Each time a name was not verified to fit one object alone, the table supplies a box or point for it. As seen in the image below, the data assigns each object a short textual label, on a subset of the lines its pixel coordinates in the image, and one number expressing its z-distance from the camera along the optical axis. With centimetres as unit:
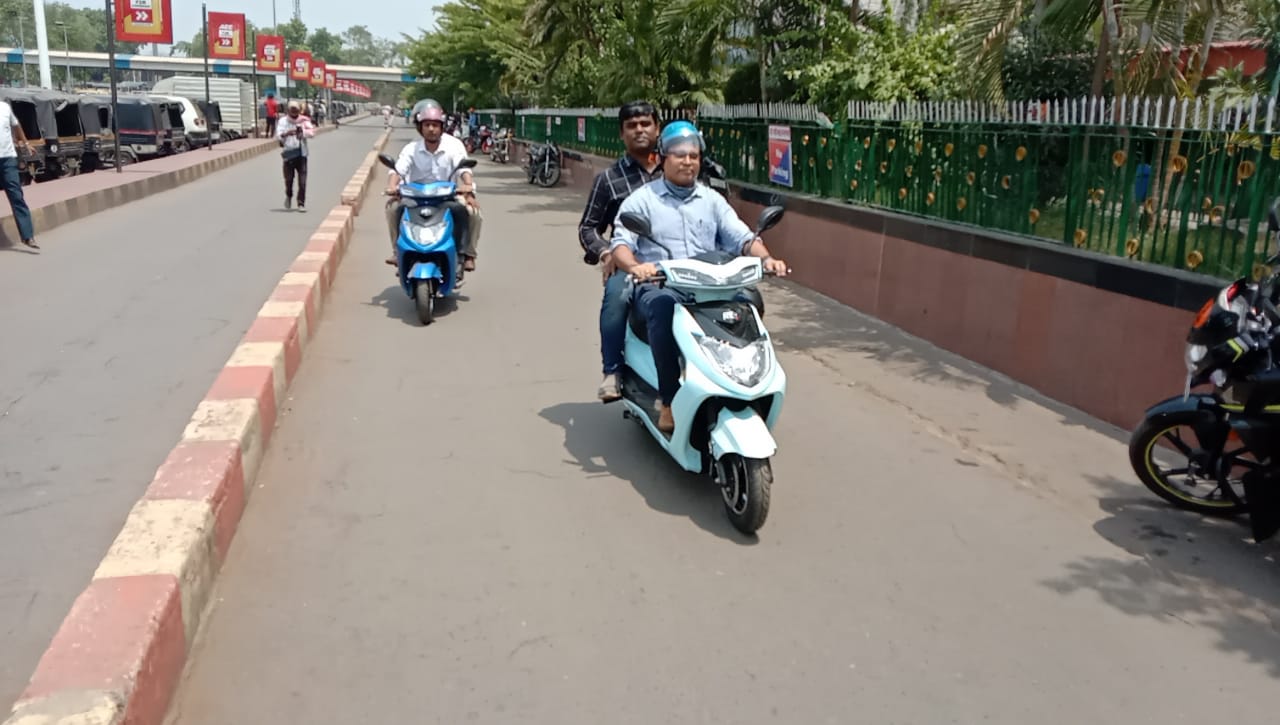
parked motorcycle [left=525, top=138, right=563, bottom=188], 2488
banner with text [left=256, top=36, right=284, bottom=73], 5860
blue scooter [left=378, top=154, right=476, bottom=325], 838
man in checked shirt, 541
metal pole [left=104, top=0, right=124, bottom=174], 2125
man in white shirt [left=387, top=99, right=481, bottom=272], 887
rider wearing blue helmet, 462
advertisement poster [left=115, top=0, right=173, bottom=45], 2600
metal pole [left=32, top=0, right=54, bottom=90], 3166
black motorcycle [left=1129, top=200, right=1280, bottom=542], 410
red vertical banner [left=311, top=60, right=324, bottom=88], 7212
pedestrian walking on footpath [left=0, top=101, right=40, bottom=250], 1086
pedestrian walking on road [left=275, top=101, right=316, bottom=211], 1611
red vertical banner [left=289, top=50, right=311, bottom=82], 6631
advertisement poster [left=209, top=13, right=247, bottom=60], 4628
